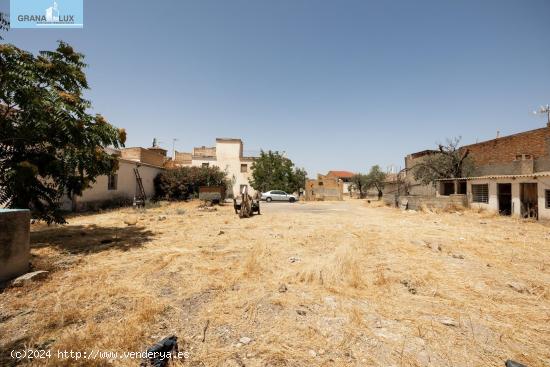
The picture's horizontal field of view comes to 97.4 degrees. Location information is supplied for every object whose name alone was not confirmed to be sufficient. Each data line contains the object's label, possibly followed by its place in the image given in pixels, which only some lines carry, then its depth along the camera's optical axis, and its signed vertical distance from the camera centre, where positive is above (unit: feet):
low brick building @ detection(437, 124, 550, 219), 47.01 +1.18
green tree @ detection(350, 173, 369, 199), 139.74 +1.91
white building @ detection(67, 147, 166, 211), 53.06 +1.47
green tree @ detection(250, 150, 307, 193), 109.29 +6.92
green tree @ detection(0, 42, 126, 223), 20.90 +5.84
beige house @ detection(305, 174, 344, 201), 112.57 -1.61
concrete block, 15.10 -3.35
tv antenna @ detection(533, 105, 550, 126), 77.36 +23.59
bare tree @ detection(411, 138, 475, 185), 75.10 +5.98
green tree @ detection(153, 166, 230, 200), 81.35 +2.24
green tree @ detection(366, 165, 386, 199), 129.49 +3.96
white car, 100.99 -3.70
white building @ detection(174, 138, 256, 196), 115.24 +12.95
